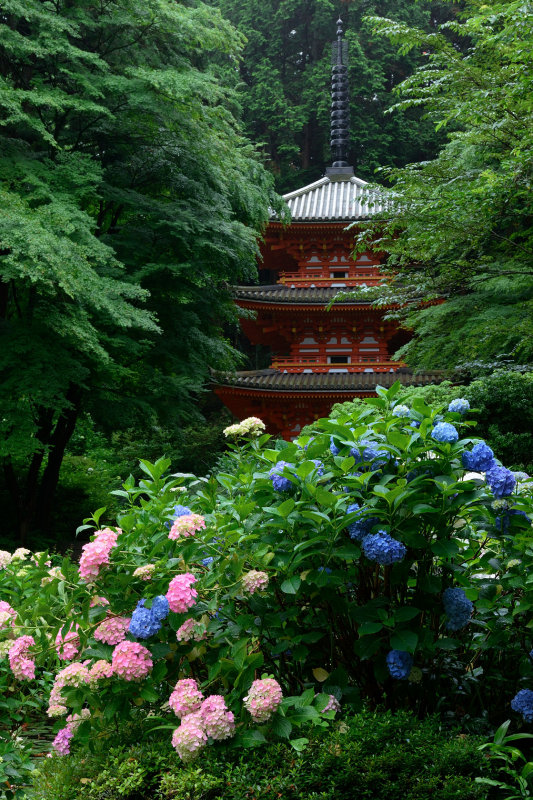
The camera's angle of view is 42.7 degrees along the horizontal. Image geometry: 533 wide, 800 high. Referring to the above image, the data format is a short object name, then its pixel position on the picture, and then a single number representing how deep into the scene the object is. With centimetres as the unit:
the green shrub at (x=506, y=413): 867
